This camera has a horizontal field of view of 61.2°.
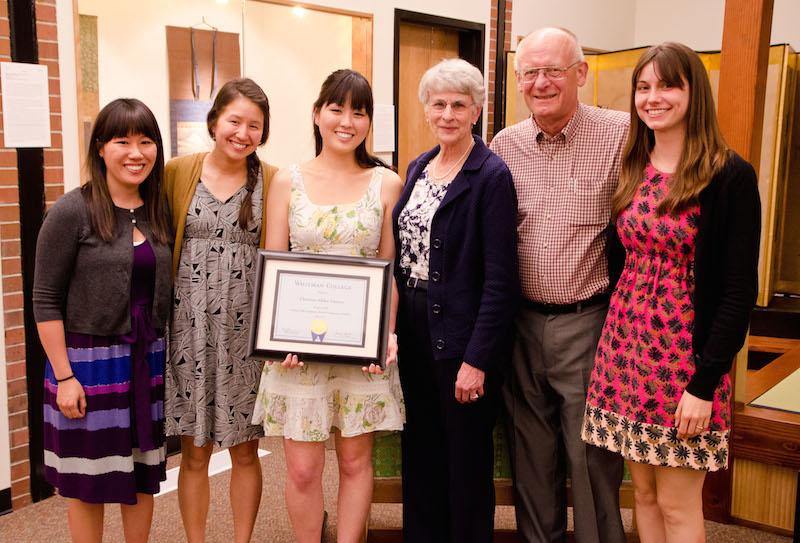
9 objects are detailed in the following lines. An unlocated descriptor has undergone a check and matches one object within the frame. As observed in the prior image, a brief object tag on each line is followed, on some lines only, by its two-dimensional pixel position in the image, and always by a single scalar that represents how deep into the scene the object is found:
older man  2.09
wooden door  5.09
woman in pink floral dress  1.68
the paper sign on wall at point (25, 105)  2.84
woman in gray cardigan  1.98
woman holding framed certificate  2.11
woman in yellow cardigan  2.20
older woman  2.00
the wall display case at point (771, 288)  2.83
